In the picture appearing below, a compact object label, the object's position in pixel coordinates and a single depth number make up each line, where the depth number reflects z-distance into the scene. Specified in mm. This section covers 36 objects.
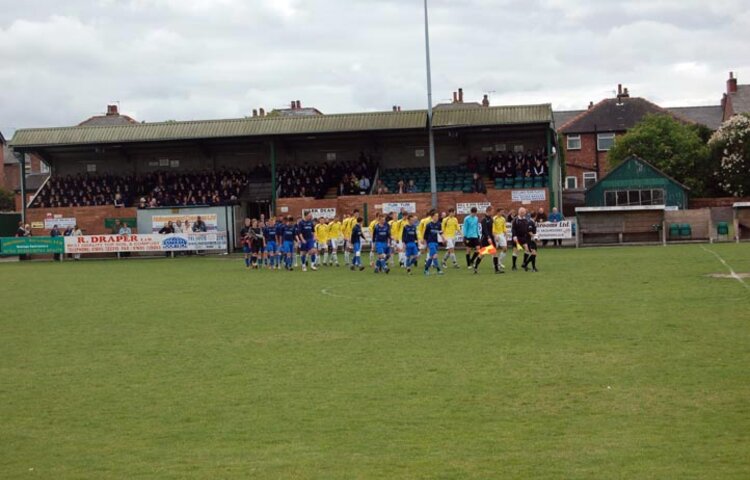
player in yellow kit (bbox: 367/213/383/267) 30394
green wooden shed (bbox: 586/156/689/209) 51688
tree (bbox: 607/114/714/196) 64750
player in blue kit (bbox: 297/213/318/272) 33156
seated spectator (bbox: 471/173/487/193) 47397
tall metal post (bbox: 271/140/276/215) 50406
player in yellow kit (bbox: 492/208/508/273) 28266
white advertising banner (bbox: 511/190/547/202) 46406
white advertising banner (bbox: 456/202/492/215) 46500
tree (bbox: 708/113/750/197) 59719
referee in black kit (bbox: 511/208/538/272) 27328
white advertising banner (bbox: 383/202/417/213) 47344
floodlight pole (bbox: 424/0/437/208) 44281
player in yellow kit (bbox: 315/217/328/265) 35250
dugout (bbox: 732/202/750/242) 42500
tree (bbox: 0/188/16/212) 84812
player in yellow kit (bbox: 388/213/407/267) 30936
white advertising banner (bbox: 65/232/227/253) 47406
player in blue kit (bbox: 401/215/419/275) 29141
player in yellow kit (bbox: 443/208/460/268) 28703
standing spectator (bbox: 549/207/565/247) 44656
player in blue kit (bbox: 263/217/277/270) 34969
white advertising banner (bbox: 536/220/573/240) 43938
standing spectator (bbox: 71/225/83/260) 49250
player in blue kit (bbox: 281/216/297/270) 33750
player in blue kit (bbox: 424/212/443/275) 27797
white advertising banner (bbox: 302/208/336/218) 48938
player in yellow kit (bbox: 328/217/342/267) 35312
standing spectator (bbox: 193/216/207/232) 47969
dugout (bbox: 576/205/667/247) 43438
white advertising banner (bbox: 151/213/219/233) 48750
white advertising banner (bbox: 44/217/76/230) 51719
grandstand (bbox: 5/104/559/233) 50281
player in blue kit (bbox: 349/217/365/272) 32153
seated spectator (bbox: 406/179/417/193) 49688
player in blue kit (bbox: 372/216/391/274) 29828
